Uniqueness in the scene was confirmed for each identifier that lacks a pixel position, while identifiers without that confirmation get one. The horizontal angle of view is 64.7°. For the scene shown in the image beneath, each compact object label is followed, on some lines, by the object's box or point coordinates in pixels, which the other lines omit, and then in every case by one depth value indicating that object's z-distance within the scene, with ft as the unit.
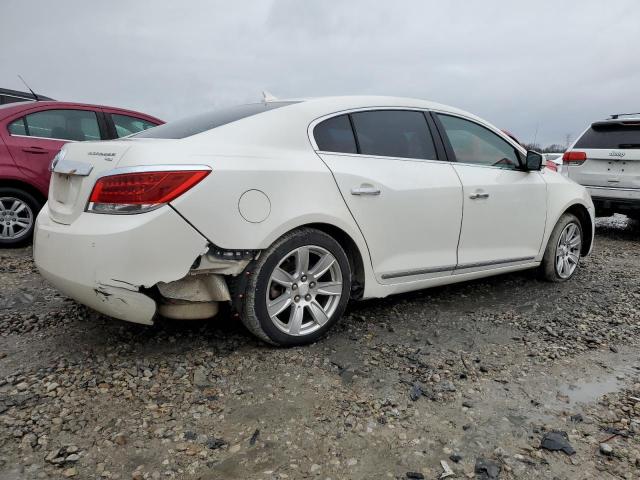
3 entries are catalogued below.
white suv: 21.63
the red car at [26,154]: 17.08
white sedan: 8.02
